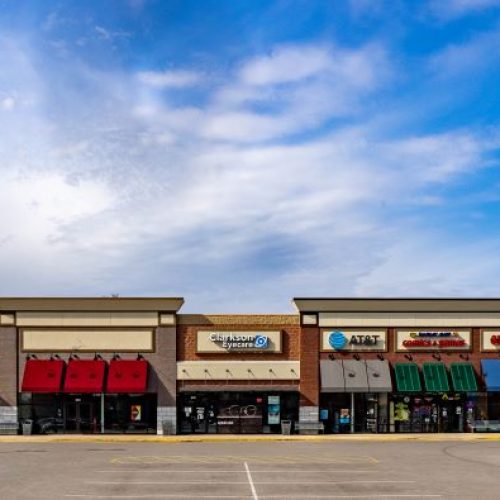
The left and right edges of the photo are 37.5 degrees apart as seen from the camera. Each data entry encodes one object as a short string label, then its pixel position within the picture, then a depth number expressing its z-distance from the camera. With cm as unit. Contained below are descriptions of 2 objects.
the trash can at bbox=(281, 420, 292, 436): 4600
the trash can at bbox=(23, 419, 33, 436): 4597
